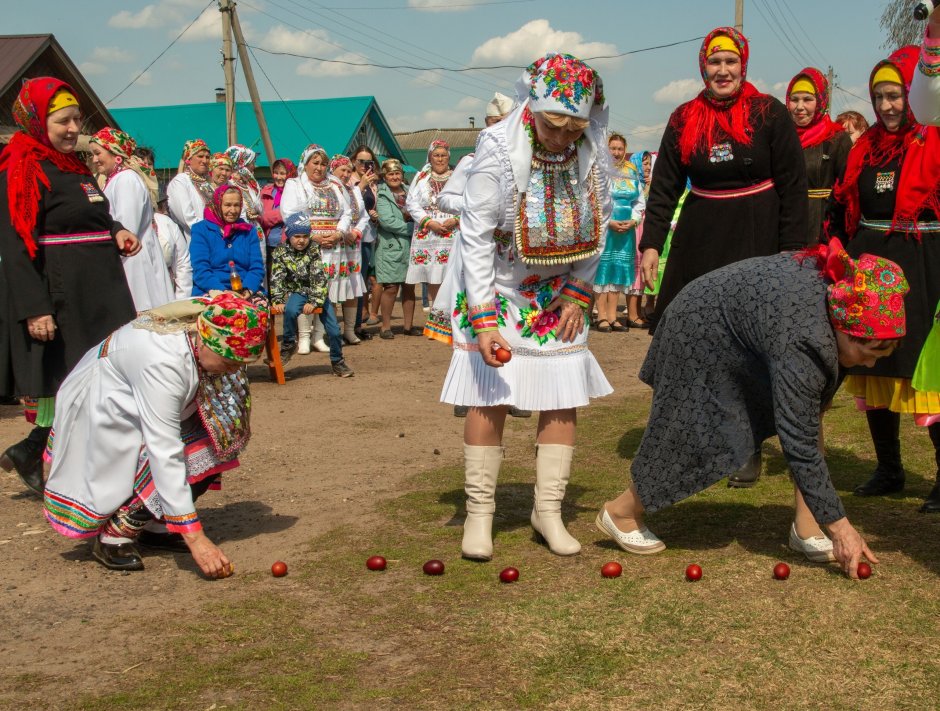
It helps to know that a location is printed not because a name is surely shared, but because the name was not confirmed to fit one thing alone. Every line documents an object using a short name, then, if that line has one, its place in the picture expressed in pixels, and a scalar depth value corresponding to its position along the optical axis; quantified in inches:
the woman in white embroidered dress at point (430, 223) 470.6
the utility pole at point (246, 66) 953.5
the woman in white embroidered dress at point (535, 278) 185.2
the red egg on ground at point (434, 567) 187.6
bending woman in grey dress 162.7
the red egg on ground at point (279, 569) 190.1
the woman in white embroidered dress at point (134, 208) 286.5
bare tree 1077.1
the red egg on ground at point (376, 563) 191.9
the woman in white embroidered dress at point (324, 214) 460.4
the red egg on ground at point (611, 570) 183.2
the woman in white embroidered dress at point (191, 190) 407.5
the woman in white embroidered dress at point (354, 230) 493.0
